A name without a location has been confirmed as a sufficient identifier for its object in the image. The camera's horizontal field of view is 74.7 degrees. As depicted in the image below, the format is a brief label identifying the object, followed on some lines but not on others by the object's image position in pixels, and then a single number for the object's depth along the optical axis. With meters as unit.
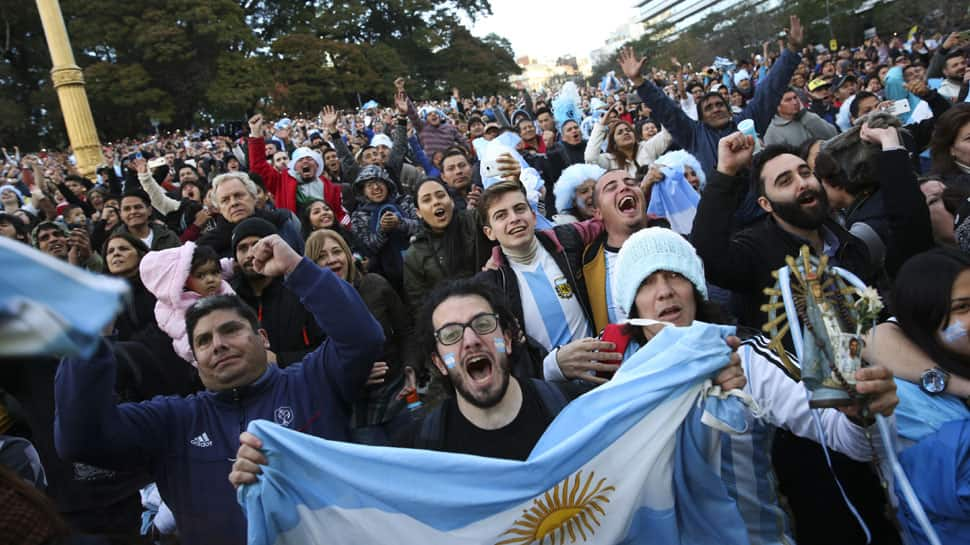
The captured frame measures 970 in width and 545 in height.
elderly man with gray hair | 4.71
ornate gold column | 15.29
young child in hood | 3.56
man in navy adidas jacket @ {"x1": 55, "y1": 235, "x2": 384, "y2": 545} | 2.22
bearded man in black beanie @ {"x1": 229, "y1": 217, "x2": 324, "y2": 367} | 3.76
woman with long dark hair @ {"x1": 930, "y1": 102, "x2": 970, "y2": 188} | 3.50
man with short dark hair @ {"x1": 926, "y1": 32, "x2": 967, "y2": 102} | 6.86
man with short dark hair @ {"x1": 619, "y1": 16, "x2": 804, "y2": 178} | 5.31
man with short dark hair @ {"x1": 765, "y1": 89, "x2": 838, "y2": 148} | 6.18
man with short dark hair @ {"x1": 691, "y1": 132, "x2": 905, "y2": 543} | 2.73
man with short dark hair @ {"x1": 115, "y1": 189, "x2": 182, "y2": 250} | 5.38
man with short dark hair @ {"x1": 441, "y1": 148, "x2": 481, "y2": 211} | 5.78
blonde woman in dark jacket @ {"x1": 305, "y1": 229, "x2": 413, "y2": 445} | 2.91
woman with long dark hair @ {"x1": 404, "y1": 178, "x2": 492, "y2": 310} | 4.08
